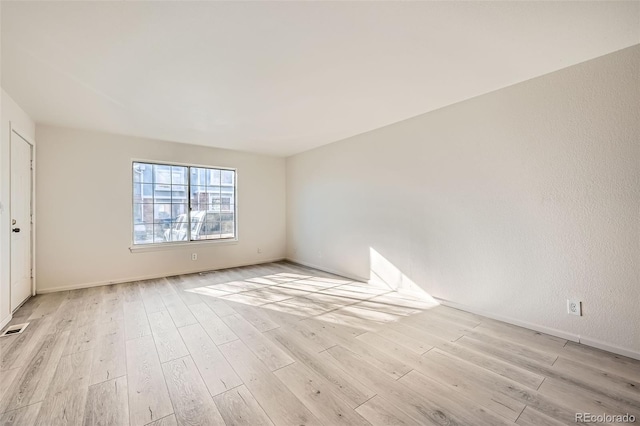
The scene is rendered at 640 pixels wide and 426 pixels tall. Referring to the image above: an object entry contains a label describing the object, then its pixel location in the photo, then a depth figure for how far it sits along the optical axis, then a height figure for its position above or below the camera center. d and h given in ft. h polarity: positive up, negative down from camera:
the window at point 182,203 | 14.66 +0.98
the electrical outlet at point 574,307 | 7.47 -2.72
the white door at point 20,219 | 9.71 +0.12
